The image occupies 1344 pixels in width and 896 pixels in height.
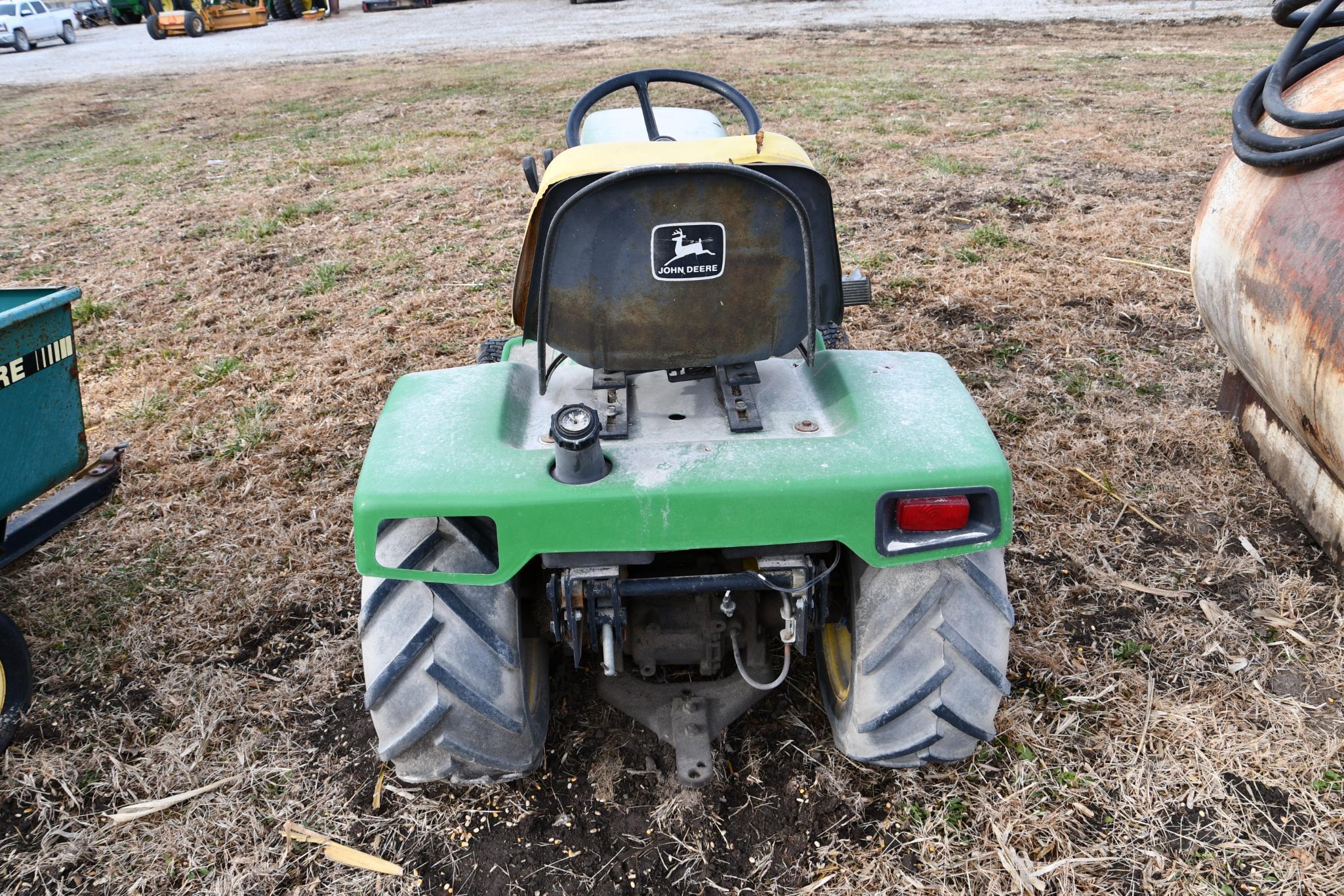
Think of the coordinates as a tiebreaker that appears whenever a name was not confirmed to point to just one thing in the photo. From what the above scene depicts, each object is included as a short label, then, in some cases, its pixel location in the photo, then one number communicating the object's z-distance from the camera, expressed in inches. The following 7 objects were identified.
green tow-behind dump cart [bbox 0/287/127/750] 101.3
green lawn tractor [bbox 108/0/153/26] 1117.1
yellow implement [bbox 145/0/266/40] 911.7
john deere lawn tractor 70.0
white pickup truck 898.7
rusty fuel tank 100.0
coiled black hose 101.7
